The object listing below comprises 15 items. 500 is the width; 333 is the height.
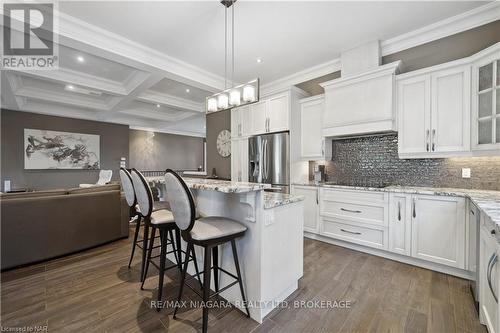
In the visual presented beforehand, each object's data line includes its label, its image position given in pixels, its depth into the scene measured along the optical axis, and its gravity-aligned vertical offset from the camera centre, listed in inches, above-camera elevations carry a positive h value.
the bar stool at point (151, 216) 73.2 -19.0
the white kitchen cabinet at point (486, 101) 84.6 +27.1
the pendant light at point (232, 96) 93.3 +32.8
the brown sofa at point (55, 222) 95.9 -29.9
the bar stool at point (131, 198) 86.8 -15.0
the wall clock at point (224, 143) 199.6 +20.8
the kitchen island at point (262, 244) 64.3 -26.3
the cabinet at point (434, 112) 93.9 +25.6
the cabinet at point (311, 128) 139.4 +25.2
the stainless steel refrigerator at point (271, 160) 143.4 +3.5
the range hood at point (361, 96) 109.7 +38.7
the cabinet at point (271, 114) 144.9 +36.7
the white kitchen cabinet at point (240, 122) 170.1 +35.4
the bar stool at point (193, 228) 55.3 -18.6
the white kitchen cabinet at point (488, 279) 47.3 -28.1
